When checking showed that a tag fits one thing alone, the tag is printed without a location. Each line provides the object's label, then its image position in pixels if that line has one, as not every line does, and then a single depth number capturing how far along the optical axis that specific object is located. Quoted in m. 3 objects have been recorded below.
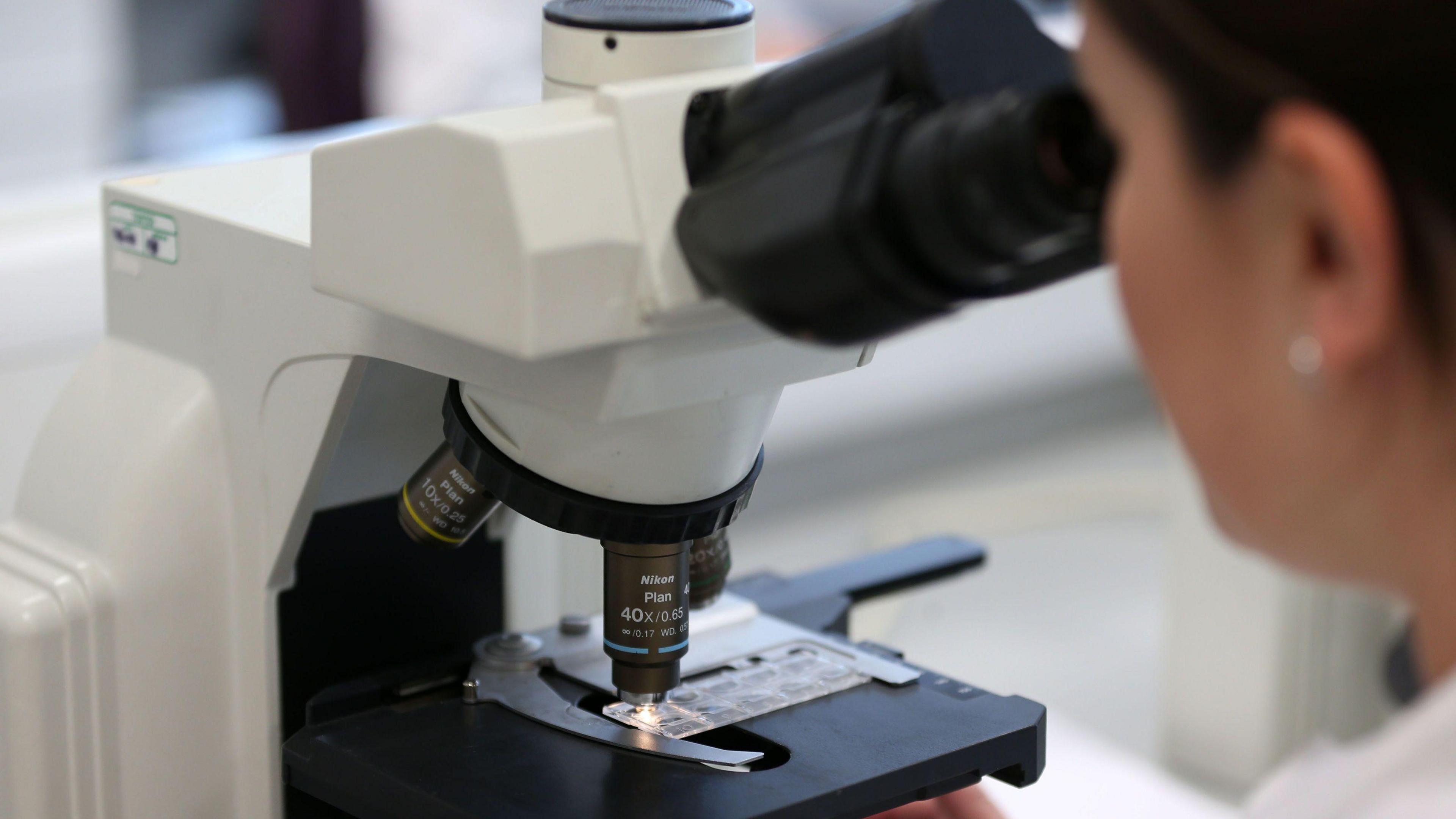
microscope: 1.04
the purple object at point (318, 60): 2.61
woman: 0.96
